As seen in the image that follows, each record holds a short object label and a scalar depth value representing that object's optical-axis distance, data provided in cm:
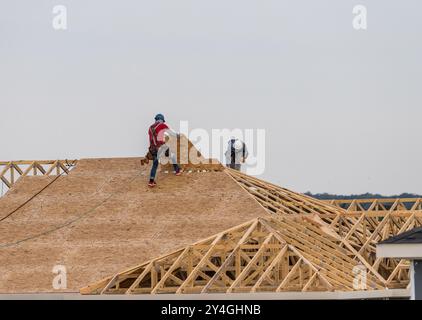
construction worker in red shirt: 3962
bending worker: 4459
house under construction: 3328
